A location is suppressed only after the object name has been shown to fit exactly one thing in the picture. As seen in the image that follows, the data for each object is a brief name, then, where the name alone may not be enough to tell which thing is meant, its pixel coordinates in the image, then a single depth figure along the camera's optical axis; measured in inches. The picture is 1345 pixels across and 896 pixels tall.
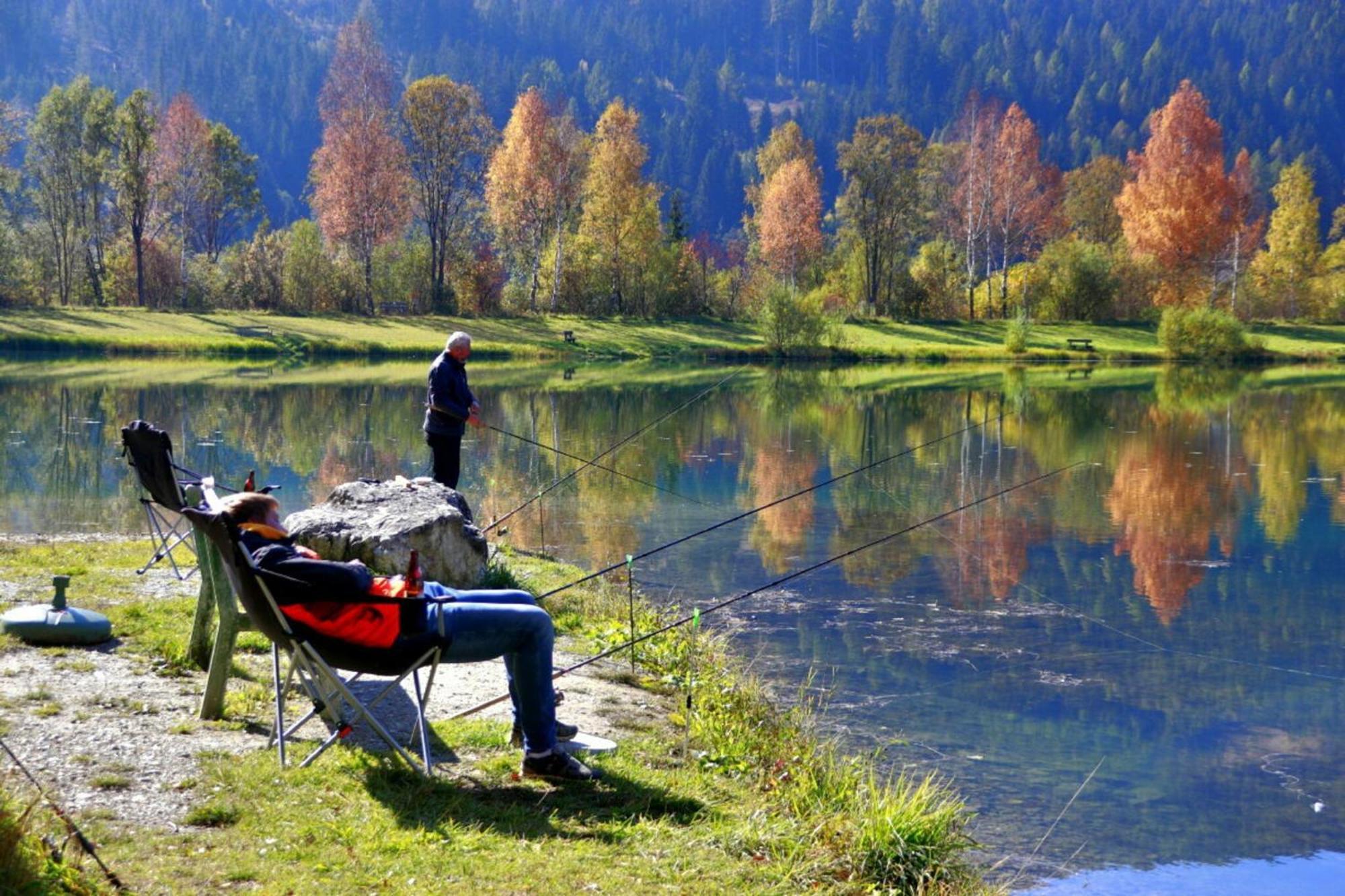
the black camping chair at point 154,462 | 287.0
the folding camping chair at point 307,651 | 208.1
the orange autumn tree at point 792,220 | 2432.3
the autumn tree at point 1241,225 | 2477.9
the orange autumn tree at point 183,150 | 2423.7
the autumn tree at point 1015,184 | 2620.6
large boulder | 362.9
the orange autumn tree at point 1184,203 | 2448.3
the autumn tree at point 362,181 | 2269.9
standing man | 486.3
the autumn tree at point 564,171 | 2293.3
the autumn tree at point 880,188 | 2397.9
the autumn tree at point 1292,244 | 2684.5
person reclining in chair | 211.3
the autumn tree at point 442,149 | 2269.9
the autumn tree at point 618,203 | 2277.3
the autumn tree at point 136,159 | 2178.9
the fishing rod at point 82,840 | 170.4
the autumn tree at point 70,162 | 2215.8
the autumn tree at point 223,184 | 2486.5
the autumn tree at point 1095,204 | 3093.0
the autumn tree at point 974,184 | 2598.4
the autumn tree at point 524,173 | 2271.2
